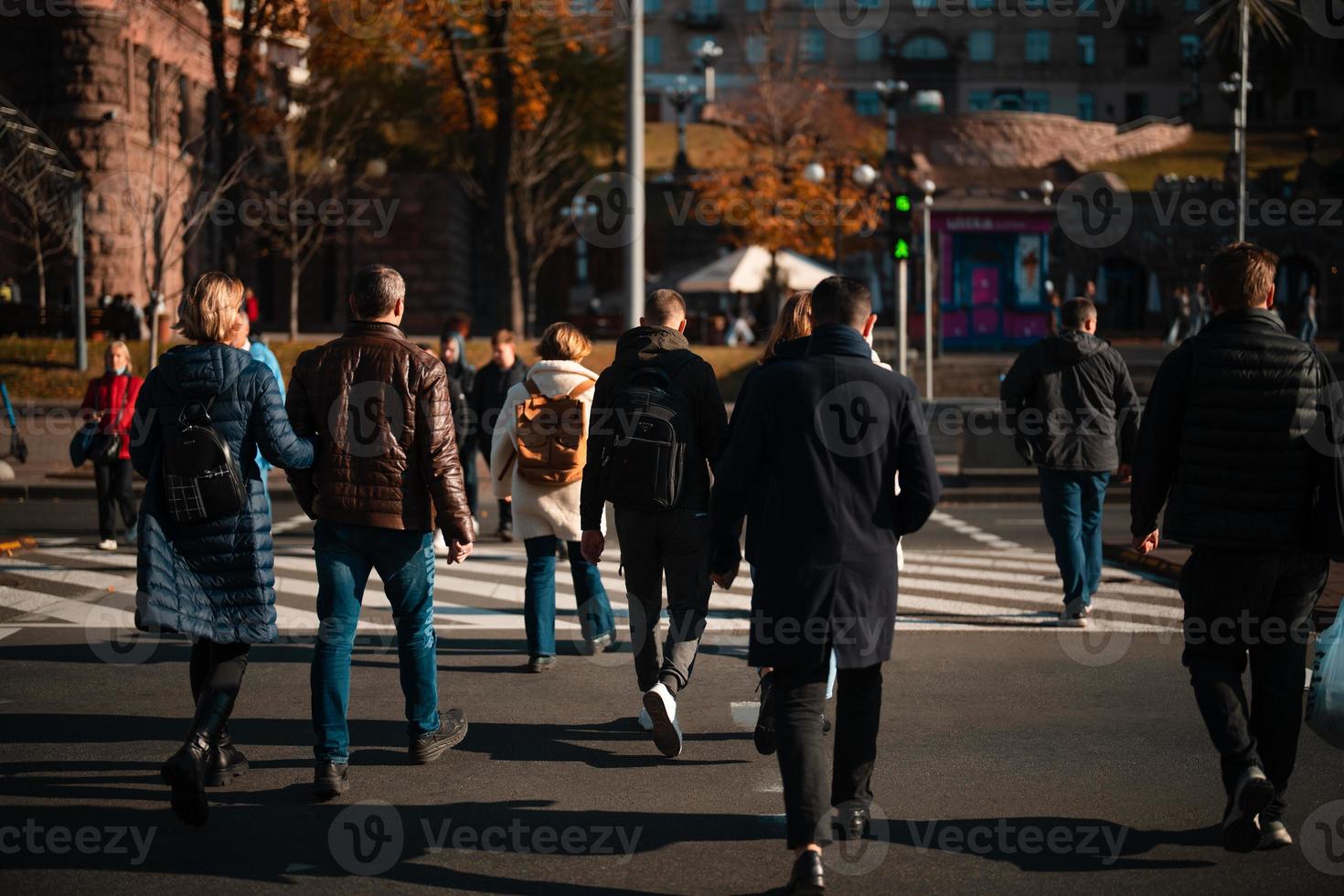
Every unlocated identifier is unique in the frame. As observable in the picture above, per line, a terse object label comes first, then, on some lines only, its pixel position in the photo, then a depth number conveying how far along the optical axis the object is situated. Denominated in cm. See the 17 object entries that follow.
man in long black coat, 495
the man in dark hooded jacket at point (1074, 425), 938
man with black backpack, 667
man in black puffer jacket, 537
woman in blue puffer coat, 584
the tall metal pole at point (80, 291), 2572
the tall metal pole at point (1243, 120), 2756
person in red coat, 1273
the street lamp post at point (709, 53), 5208
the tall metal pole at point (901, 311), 2346
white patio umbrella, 3416
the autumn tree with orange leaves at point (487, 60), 2909
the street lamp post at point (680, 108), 4606
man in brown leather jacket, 598
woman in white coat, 823
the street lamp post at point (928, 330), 2568
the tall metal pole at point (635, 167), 1766
